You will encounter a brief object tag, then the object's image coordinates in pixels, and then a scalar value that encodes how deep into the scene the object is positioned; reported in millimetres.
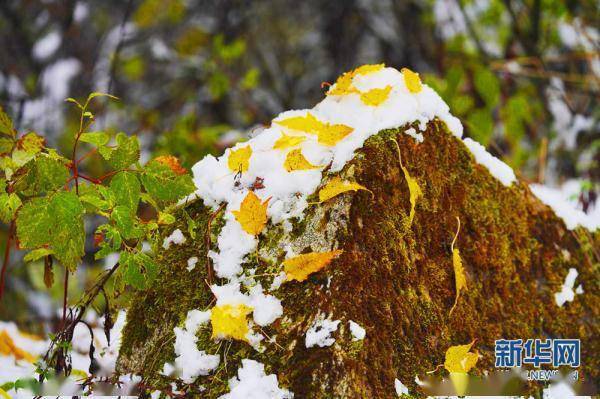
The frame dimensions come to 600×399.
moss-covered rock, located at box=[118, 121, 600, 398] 1833
